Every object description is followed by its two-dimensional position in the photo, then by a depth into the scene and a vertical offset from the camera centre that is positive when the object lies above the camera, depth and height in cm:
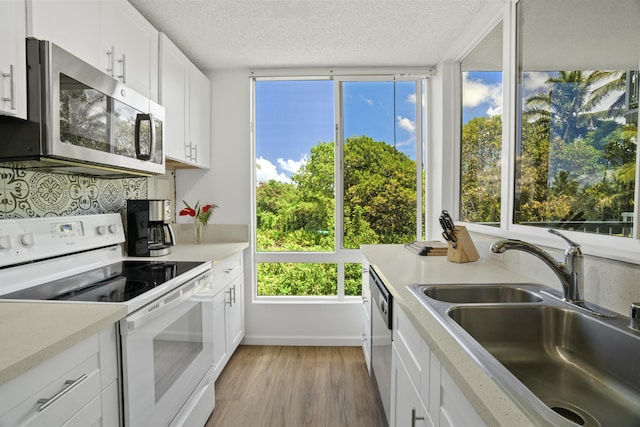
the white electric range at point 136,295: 112 -32
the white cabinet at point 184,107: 205 +71
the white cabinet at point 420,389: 72 -51
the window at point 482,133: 192 +49
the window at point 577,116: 102 +35
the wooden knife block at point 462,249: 176 -23
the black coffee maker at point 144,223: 194 -10
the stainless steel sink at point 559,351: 76 -41
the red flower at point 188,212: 253 -4
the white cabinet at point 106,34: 117 +75
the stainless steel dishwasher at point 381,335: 148 -66
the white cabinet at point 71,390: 71 -46
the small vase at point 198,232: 268 -20
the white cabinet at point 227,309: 203 -72
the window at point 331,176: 280 +27
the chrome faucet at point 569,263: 103 -18
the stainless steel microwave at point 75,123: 111 +34
